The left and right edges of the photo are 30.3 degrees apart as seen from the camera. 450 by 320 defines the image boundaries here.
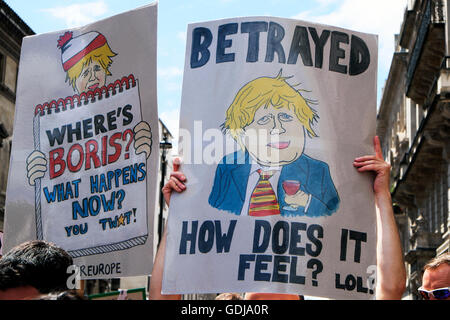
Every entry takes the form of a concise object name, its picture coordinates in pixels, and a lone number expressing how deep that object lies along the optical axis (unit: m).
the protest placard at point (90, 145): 5.30
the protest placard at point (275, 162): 4.34
